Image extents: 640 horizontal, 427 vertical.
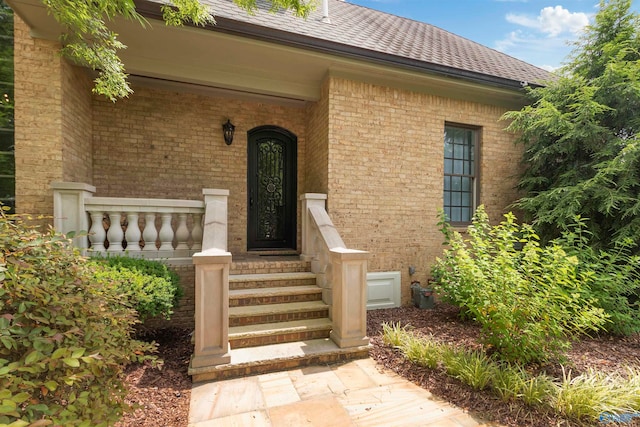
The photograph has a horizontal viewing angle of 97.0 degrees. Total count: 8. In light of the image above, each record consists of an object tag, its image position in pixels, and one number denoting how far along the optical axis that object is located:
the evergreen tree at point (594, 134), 4.85
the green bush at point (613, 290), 3.95
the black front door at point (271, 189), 6.09
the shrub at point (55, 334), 1.18
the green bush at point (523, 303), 2.92
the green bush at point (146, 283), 3.18
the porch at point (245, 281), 3.05
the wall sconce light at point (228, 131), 5.76
